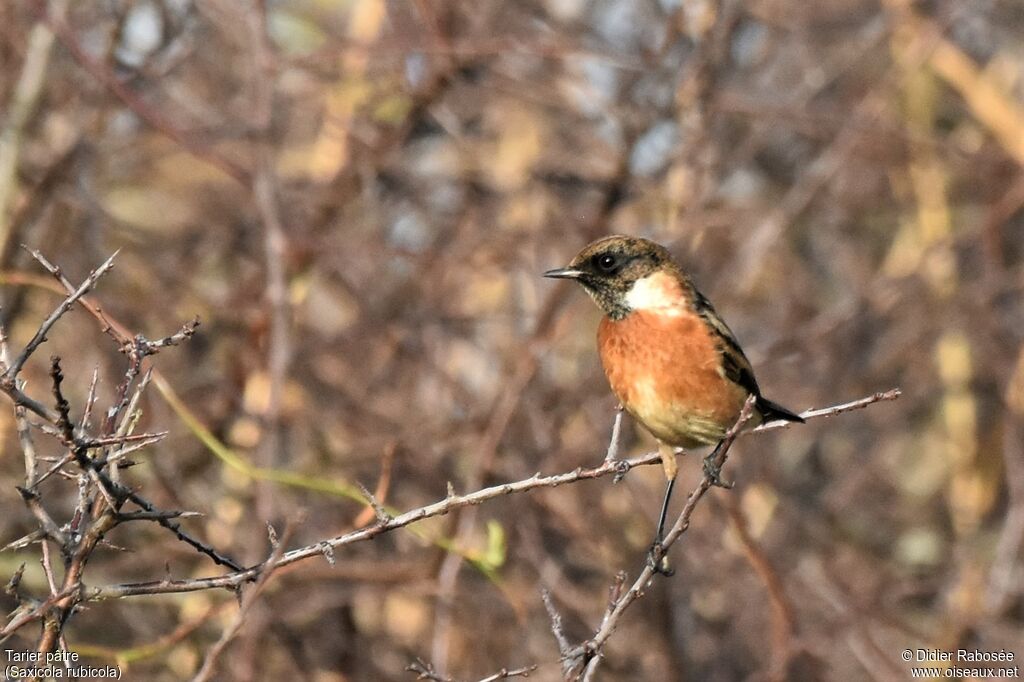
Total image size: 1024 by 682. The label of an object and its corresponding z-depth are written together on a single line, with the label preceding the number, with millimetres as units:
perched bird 9086
